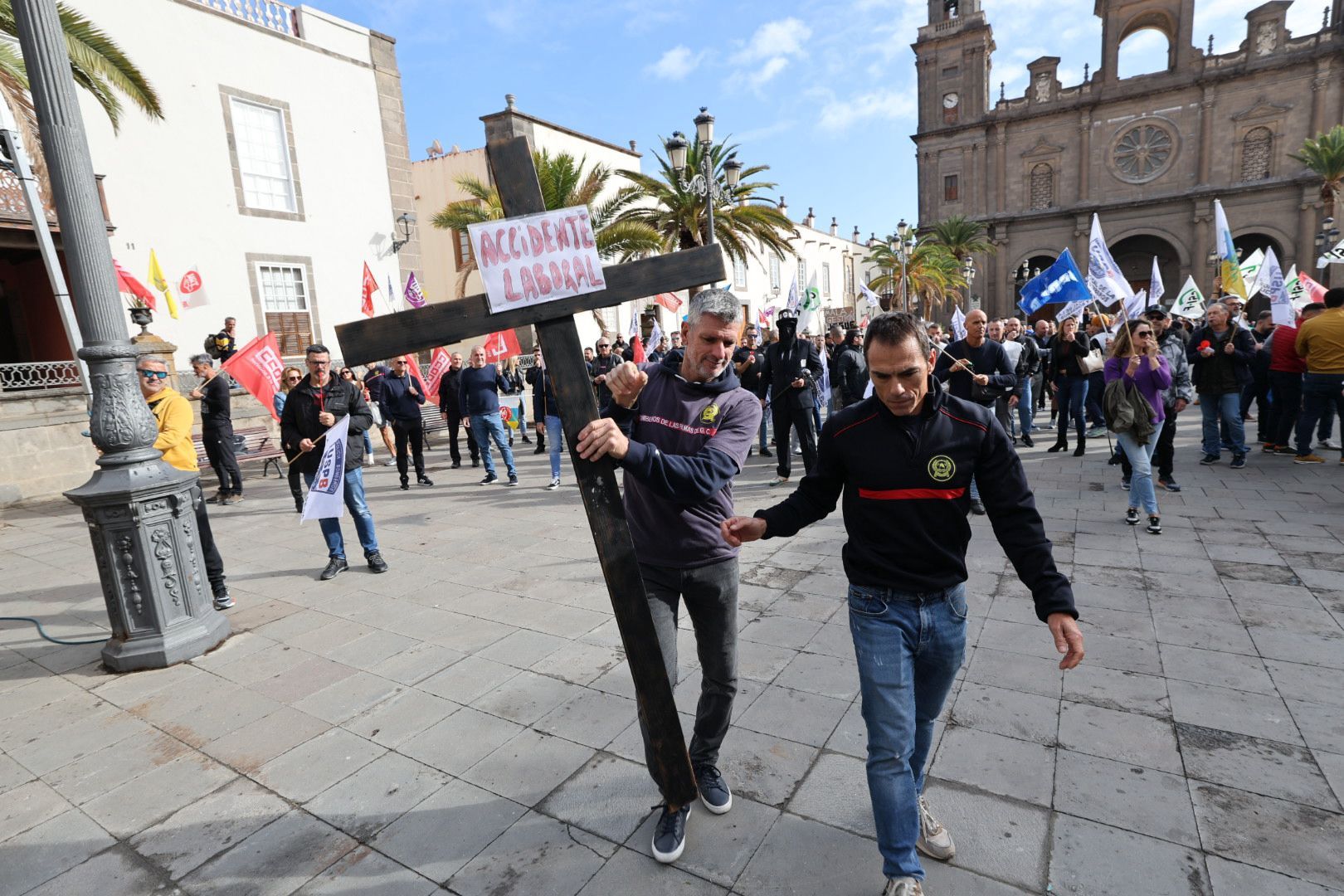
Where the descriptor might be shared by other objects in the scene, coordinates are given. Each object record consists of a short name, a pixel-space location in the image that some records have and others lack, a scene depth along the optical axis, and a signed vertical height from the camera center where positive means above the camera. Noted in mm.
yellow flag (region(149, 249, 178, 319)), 13758 +2072
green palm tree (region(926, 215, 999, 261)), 43906 +4890
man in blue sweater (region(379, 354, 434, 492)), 10148 -709
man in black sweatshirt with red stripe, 2170 -721
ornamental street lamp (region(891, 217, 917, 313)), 27950 +3410
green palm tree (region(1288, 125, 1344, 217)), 32875 +5866
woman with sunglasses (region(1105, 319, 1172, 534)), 6355 -863
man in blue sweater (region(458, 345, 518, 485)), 9891 -659
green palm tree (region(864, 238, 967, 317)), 39719 +2708
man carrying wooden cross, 2537 -636
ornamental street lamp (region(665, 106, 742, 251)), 13141 +3688
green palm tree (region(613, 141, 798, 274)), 19094 +3473
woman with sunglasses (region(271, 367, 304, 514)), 7349 -128
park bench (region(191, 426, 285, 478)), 12047 -1300
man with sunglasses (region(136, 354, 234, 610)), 5328 -370
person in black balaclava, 8891 -704
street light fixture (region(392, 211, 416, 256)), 18938 +3752
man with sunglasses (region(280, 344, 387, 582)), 6207 -530
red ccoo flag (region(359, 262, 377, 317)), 14352 +1590
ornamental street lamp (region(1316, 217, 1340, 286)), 23991 +1910
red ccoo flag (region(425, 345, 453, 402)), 12766 -173
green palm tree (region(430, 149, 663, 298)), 20541 +4486
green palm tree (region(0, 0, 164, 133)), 10078 +4824
